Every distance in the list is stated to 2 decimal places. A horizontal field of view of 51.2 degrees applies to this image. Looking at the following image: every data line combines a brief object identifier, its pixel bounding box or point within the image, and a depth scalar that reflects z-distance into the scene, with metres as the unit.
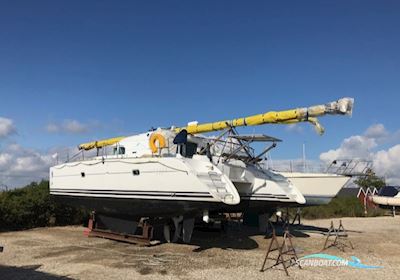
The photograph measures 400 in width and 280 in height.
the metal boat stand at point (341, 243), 12.33
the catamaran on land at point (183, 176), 11.00
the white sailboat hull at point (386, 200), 32.38
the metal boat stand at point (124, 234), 12.15
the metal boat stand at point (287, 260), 8.77
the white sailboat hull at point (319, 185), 16.39
